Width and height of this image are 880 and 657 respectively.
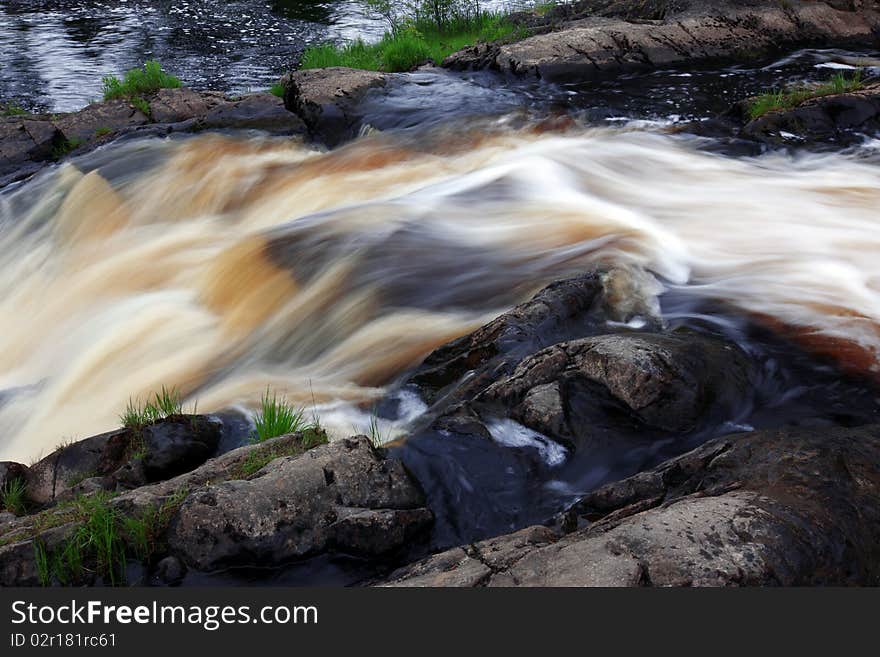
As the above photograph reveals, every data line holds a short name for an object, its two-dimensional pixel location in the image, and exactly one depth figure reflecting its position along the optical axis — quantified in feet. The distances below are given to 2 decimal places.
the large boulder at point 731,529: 9.50
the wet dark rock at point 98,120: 36.68
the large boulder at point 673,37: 39.47
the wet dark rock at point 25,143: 35.55
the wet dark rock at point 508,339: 16.06
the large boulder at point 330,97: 35.29
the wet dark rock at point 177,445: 15.02
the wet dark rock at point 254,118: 35.47
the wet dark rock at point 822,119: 30.63
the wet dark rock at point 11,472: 15.57
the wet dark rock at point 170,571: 11.72
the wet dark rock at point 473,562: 10.10
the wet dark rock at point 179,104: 37.40
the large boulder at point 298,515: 11.79
